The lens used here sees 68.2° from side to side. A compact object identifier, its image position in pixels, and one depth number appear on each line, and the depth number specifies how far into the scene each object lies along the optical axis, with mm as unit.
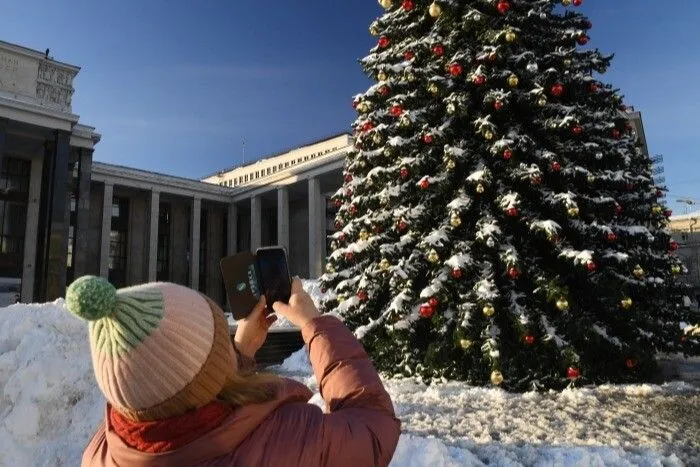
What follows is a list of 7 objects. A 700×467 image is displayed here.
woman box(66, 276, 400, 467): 1188
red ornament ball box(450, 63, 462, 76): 8438
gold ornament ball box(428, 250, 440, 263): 7891
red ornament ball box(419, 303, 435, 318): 7750
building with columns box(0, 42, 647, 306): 28500
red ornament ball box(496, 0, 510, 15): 8453
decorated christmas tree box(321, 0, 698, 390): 7598
